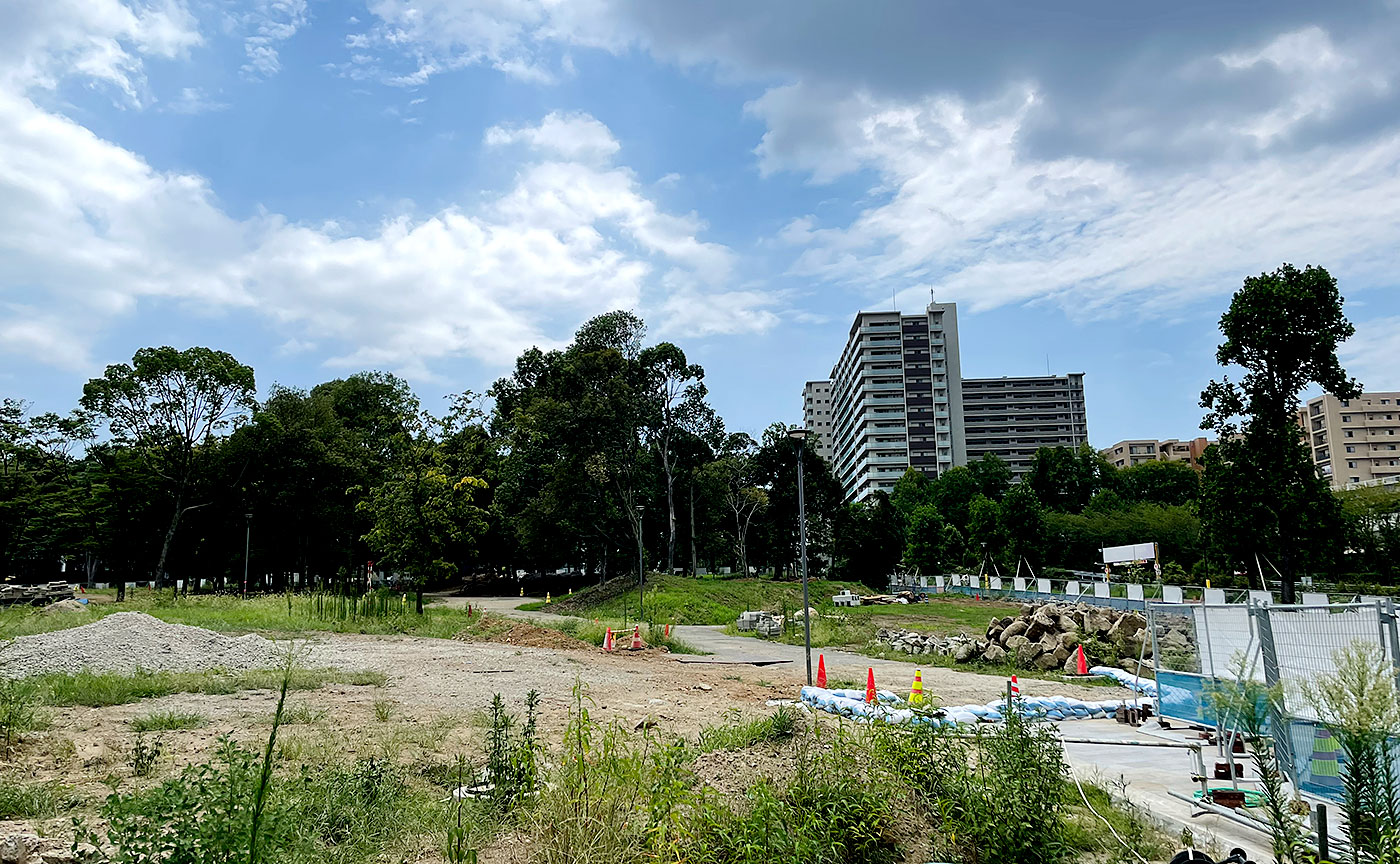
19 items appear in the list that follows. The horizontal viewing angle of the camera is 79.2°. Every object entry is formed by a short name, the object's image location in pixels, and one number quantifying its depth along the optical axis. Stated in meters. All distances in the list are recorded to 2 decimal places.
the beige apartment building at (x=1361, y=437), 105.81
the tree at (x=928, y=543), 66.88
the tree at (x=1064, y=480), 82.75
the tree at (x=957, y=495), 83.31
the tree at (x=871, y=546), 66.12
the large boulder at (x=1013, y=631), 18.70
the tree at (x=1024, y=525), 56.78
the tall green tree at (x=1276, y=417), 30.28
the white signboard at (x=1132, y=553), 32.59
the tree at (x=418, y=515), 29.27
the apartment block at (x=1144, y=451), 141.00
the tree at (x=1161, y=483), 85.88
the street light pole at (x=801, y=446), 14.38
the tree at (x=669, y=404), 49.47
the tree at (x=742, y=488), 57.94
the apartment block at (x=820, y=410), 159.75
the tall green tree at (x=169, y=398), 44.72
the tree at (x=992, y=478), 83.50
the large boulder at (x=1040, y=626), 18.27
